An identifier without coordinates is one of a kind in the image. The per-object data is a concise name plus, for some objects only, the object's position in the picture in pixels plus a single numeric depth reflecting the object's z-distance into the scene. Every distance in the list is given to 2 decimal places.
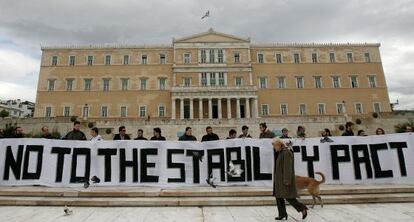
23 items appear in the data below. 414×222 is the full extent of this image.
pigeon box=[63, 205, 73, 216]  5.32
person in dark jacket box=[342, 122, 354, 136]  8.36
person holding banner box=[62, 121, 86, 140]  8.08
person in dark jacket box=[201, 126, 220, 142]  8.34
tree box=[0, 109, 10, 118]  47.75
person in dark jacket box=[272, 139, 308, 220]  4.82
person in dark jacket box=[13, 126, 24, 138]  8.16
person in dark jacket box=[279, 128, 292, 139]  8.36
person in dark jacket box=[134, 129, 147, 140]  8.36
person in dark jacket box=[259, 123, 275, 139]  8.19
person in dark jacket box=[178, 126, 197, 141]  8.27
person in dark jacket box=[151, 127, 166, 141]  8.37
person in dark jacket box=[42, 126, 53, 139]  8.53
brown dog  5.68
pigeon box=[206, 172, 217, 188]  7.28
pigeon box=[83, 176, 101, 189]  7.38
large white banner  7.44
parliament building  39.00
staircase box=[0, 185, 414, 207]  6.01
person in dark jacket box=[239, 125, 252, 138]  8.32
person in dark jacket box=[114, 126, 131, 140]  8.29
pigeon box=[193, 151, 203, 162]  7.75
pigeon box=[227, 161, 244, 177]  7.49
